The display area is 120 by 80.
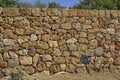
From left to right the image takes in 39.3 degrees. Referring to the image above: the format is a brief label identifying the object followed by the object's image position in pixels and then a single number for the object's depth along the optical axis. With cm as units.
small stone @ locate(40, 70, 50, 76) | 554
